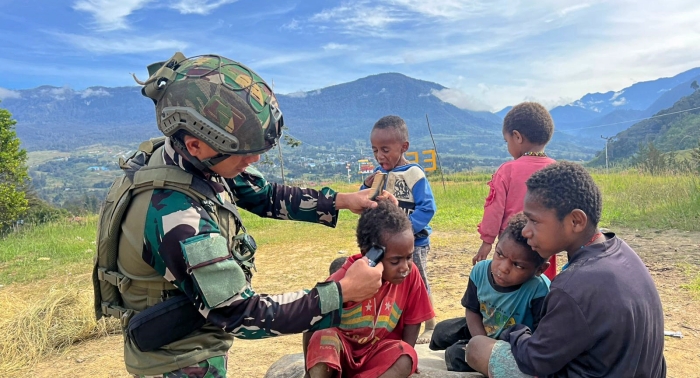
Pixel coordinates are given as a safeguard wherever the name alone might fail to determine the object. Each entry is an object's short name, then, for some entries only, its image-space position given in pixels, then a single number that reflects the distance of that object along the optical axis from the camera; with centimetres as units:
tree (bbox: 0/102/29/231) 1399
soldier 186
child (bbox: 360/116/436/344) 396
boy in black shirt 199
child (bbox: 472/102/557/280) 375
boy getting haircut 246
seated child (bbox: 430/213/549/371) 272
